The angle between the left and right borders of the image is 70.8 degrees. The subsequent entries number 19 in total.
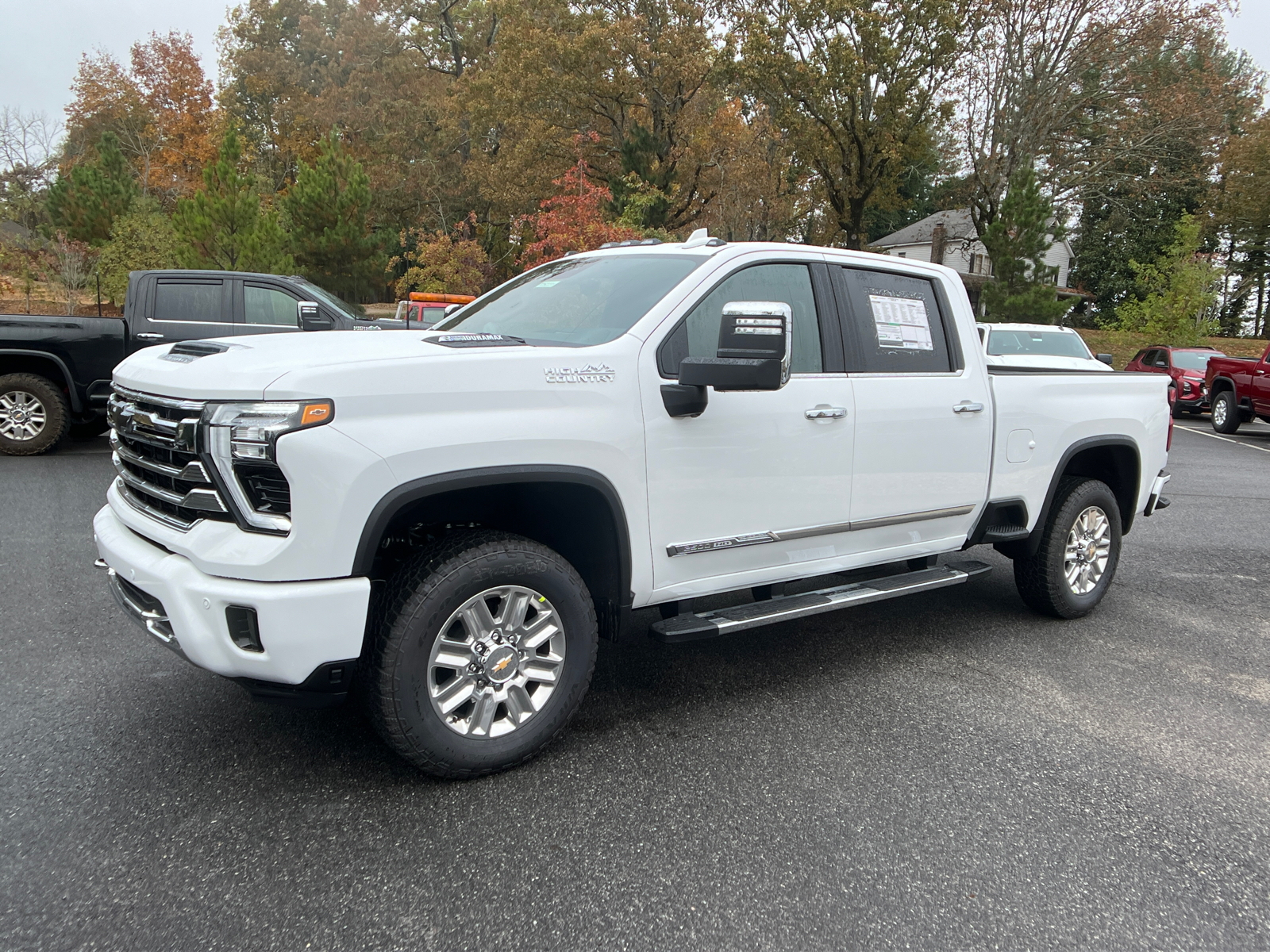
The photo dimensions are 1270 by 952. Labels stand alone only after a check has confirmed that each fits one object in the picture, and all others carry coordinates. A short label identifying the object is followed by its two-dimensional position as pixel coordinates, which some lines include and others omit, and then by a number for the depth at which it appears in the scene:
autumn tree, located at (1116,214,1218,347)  29.84
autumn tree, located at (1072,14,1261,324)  32.66
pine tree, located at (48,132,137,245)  26.95
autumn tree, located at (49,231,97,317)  25.19
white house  48.19
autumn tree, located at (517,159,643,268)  19.84
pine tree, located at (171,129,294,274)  20.42
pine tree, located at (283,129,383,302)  26.91
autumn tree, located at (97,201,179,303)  23.98
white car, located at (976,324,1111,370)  13.88
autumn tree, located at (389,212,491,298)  26.62
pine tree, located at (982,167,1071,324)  28.06
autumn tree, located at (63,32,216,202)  41.16
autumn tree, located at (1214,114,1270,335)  36.88
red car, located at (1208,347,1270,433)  15.95
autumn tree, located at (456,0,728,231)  28.16
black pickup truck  8.82
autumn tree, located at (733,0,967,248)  27.42
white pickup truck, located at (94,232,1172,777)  2.69
